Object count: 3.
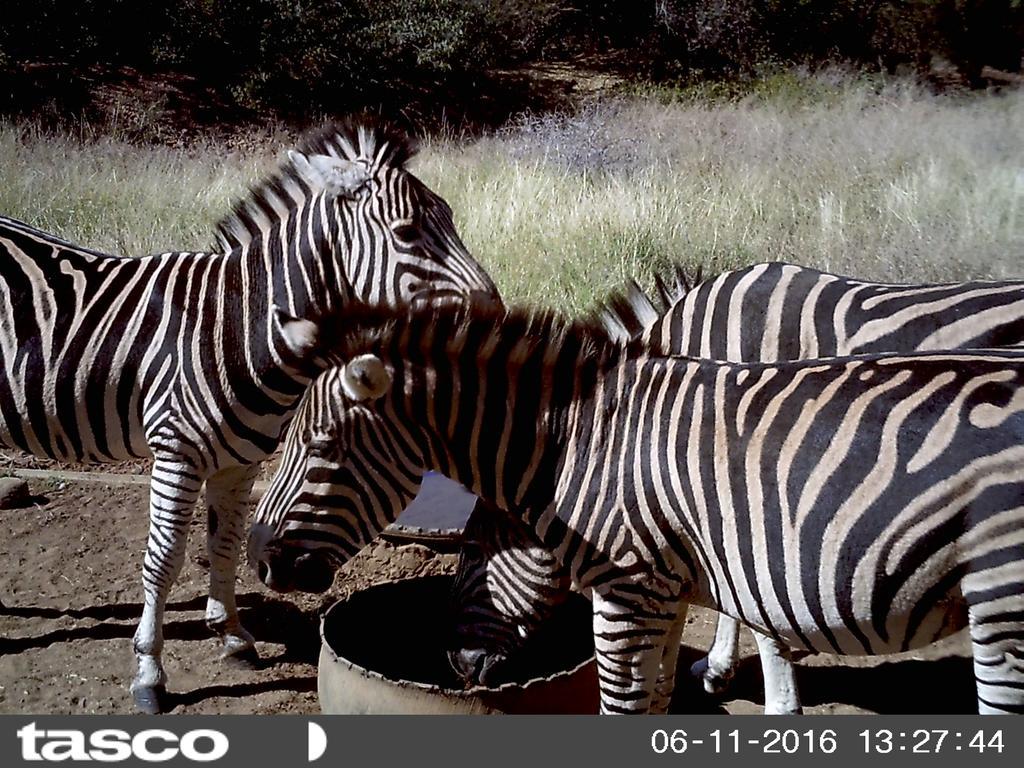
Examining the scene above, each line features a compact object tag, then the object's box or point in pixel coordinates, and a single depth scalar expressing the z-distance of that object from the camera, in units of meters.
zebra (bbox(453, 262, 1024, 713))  3.41
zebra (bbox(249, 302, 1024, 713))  2.36
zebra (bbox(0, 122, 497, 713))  3.90
